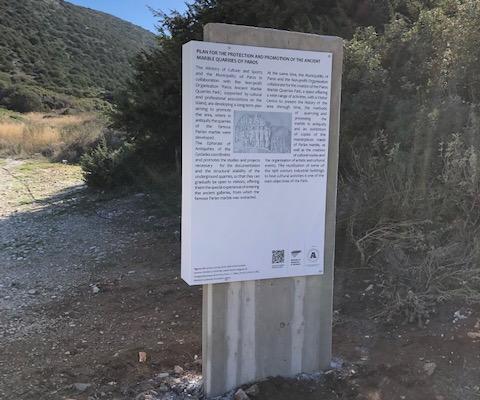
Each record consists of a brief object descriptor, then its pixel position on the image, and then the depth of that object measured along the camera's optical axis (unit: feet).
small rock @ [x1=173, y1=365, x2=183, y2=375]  11.94
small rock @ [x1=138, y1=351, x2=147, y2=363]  12.50
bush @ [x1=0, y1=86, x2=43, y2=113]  158.20
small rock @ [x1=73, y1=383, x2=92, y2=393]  11.27
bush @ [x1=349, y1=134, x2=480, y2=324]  13.32
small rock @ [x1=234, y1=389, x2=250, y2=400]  10.26
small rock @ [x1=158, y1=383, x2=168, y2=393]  11.10
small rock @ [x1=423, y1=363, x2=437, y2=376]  10.84
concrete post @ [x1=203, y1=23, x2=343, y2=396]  10.33
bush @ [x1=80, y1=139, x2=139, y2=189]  36.65
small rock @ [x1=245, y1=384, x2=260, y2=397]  10.44
